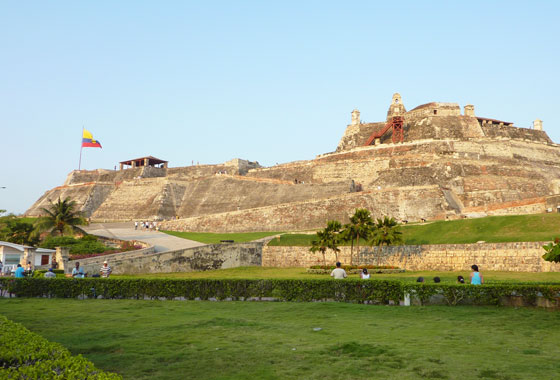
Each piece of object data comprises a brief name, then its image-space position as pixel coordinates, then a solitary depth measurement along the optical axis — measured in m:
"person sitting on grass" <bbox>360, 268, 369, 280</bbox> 18.28
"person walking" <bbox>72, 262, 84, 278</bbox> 19.95
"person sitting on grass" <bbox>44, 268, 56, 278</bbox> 19.44
